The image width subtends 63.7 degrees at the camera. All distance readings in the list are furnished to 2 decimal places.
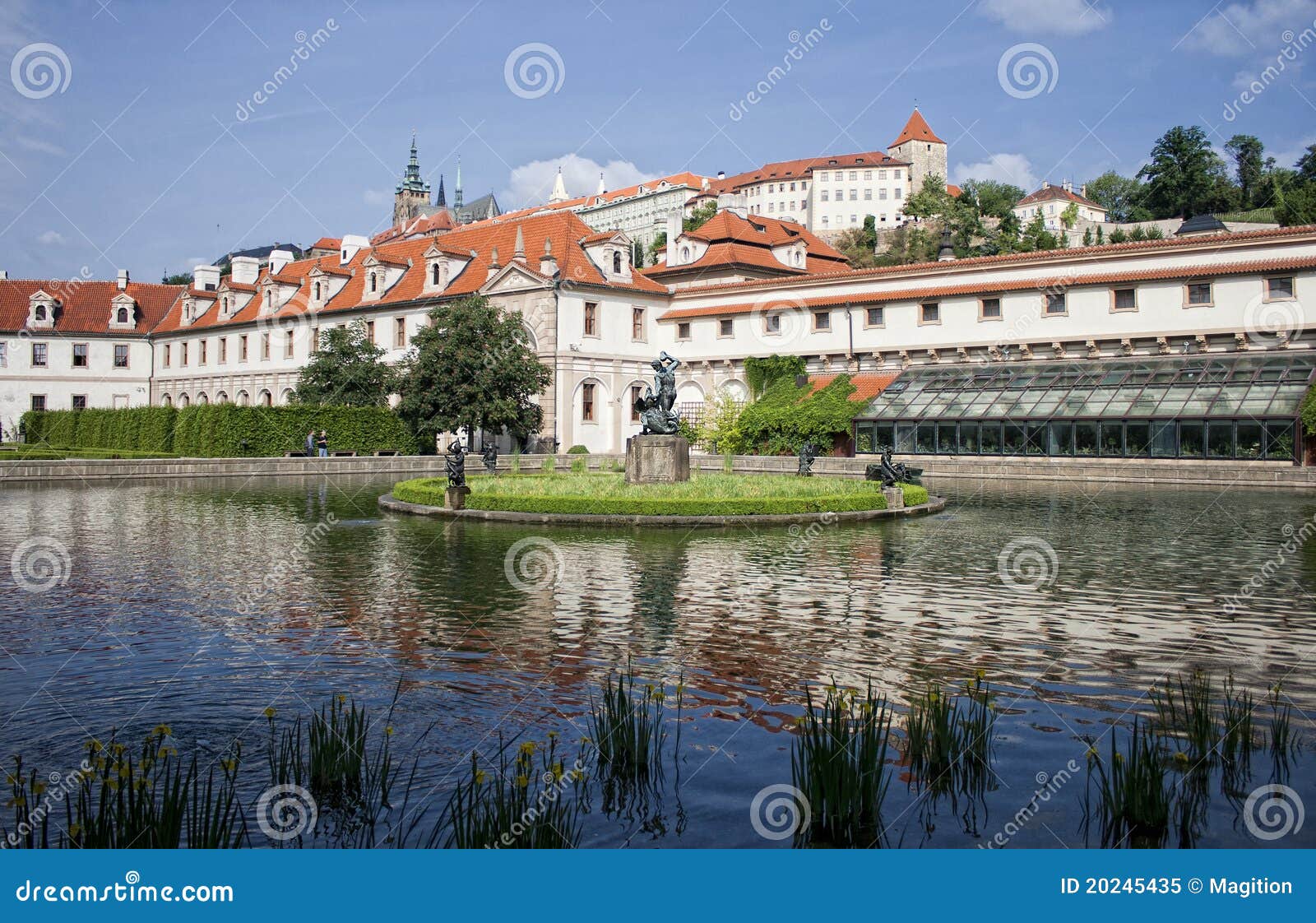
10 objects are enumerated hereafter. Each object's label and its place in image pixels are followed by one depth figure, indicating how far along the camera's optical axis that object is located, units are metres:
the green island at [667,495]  22.62
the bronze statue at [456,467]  24.17
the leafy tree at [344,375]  55.19
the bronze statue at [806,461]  34.53
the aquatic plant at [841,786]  5.76
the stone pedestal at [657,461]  27.80
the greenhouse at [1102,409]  38.81
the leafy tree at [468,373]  46.81
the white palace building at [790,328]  41.81
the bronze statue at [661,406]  28.77
